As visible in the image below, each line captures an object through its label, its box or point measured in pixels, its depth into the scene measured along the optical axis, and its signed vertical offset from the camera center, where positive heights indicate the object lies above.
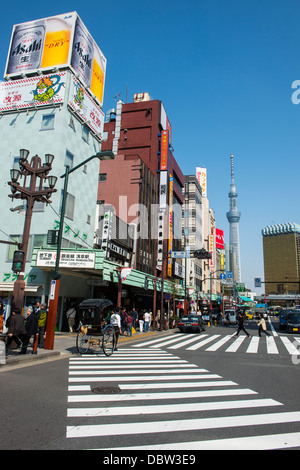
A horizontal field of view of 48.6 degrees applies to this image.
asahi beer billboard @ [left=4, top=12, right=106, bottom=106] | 29.00 +23.04
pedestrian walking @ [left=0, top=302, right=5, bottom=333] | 15.85 -0.49
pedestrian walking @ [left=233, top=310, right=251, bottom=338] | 21.14 -0.34
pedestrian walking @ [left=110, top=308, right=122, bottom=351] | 14.41 -0.52
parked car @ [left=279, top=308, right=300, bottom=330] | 32.67 -0.48
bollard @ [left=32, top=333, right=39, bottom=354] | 11.96 -1.40
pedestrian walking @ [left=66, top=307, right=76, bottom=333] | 22.27 -0.58
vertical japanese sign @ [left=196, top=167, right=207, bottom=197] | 107.88 +43.34
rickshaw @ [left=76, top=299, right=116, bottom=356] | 13.38 -0.87
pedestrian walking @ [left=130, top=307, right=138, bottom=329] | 24.48 -0.31
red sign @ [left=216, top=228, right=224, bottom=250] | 117.28 +25.97
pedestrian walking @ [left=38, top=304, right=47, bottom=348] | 14.56 -0.62
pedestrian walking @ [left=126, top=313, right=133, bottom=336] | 21.66 -0.85
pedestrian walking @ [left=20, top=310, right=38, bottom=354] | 12.36 -0.68
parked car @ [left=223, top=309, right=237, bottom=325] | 44.74 -0.71
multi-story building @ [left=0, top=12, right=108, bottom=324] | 24.23 +13.16
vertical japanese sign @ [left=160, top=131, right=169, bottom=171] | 53.38 +25.43
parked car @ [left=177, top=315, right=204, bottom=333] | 27.05 -0.87
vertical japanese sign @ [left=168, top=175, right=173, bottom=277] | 51.25 +12.79
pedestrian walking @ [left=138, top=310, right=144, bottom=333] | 25.73 -1.02
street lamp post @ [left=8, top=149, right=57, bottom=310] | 13.33 +4.80
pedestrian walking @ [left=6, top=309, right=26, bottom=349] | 11.12 -0.61
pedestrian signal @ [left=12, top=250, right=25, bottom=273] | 12.84 +1.72
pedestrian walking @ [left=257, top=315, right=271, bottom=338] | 23.28 -0.59
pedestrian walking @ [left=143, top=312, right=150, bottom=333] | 27.11 -0.70
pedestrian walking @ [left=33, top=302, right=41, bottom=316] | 13.72 -0.03
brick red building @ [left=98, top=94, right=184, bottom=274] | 44.56 +20.42
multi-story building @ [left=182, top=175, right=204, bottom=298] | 82.50 +22.60
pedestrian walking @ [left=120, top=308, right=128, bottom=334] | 21.45 -0.55
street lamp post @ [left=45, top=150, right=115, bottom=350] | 13.69 +0.24
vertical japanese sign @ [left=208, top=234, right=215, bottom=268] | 97.29 +19.32
